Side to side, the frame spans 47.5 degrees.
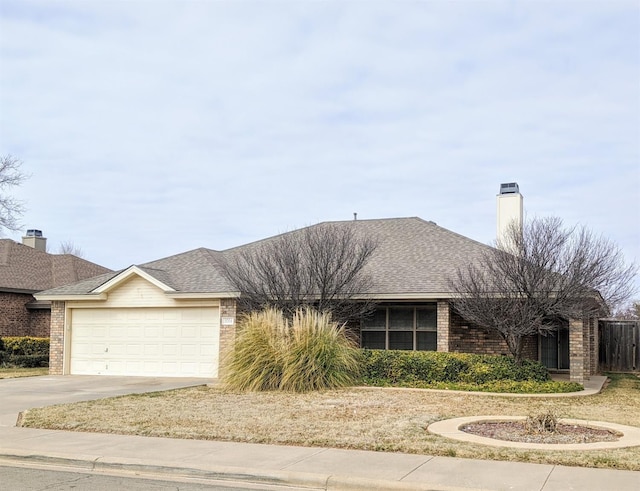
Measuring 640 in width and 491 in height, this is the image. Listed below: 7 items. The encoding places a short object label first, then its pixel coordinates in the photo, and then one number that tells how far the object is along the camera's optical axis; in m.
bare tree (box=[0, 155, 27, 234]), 34.06
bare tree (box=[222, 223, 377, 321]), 20.30
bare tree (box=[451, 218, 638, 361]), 17.89
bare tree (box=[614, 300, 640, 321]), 53.25
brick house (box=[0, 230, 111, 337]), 29.67
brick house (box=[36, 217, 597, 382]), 21.58
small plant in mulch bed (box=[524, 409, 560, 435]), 11.05
